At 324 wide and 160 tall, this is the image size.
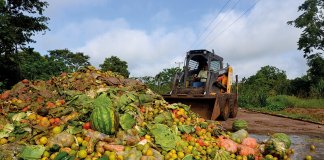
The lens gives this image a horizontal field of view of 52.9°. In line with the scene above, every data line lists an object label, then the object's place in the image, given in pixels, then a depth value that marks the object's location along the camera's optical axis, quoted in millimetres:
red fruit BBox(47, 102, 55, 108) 6900
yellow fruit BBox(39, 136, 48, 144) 5604
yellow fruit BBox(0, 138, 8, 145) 5685
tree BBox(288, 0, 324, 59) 37438
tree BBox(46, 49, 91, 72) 51344
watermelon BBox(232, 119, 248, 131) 10109
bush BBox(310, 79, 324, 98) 30812
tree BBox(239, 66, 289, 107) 27730
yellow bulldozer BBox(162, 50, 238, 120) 12883
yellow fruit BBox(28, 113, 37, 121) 6464
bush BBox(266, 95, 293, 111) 25605
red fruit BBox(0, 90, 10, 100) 7996
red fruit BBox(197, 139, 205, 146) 6631
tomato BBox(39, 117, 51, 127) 6133
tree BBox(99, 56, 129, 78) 49050
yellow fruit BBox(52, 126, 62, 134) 5852
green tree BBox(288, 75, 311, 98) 37219
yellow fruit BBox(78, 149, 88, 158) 5242
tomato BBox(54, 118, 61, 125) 6256
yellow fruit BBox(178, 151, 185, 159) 5918
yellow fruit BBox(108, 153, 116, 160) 5220
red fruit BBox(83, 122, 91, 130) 6148
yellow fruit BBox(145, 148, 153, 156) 5536
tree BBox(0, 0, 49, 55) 16312
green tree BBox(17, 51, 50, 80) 19297
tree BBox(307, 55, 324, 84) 36188
